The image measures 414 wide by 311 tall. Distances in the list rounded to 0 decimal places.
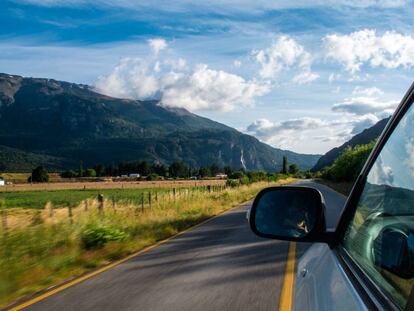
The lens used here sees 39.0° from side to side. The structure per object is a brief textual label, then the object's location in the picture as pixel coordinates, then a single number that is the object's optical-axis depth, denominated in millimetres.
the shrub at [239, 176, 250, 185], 71512
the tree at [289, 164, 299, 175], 196000
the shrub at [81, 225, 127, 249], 13172
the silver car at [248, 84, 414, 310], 1886
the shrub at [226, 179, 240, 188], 61550
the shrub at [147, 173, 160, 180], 146000
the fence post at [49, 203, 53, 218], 13584
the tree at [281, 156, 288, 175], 176012
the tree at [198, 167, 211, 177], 194625
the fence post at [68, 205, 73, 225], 13738
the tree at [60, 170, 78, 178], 162550
